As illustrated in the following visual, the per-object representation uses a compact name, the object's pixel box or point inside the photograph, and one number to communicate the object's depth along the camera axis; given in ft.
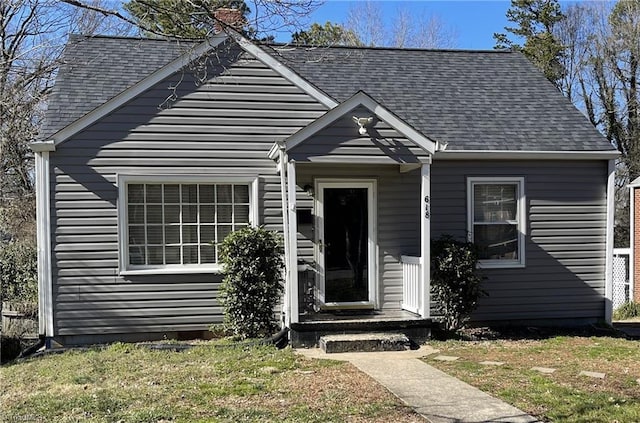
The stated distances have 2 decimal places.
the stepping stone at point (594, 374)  22.75
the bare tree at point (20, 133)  46.32
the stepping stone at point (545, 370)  23.61
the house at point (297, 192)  30.17
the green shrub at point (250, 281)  29.19
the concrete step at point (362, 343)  27.76
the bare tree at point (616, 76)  86.94
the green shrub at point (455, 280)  30.63
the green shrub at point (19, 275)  38.88
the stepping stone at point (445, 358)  26.22
